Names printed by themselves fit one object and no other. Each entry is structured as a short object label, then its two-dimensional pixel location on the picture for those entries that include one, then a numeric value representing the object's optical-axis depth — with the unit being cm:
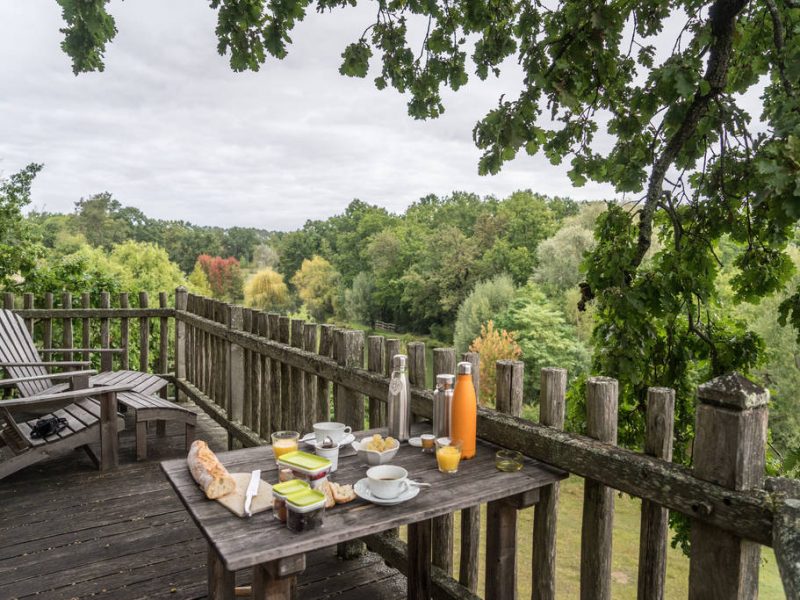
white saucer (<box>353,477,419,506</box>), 147
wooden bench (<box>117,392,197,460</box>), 397
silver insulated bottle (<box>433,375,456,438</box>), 194
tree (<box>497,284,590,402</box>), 2805
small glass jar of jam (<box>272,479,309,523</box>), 138
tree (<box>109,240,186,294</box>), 2725
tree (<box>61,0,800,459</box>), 245
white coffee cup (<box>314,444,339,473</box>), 179
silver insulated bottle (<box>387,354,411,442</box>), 207
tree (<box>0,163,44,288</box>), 760
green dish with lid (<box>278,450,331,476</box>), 149
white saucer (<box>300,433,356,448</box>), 193
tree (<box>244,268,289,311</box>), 5162
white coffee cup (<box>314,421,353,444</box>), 194
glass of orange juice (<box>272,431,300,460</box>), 179
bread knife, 143
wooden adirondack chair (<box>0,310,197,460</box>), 398
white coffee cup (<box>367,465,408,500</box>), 149
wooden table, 129
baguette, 153
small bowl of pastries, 179
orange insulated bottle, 187
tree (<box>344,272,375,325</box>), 5003
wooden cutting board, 144
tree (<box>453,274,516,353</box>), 3256
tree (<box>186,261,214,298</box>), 4259
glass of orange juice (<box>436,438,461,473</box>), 172
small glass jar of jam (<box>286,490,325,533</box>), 130
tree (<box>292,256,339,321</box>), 5609
